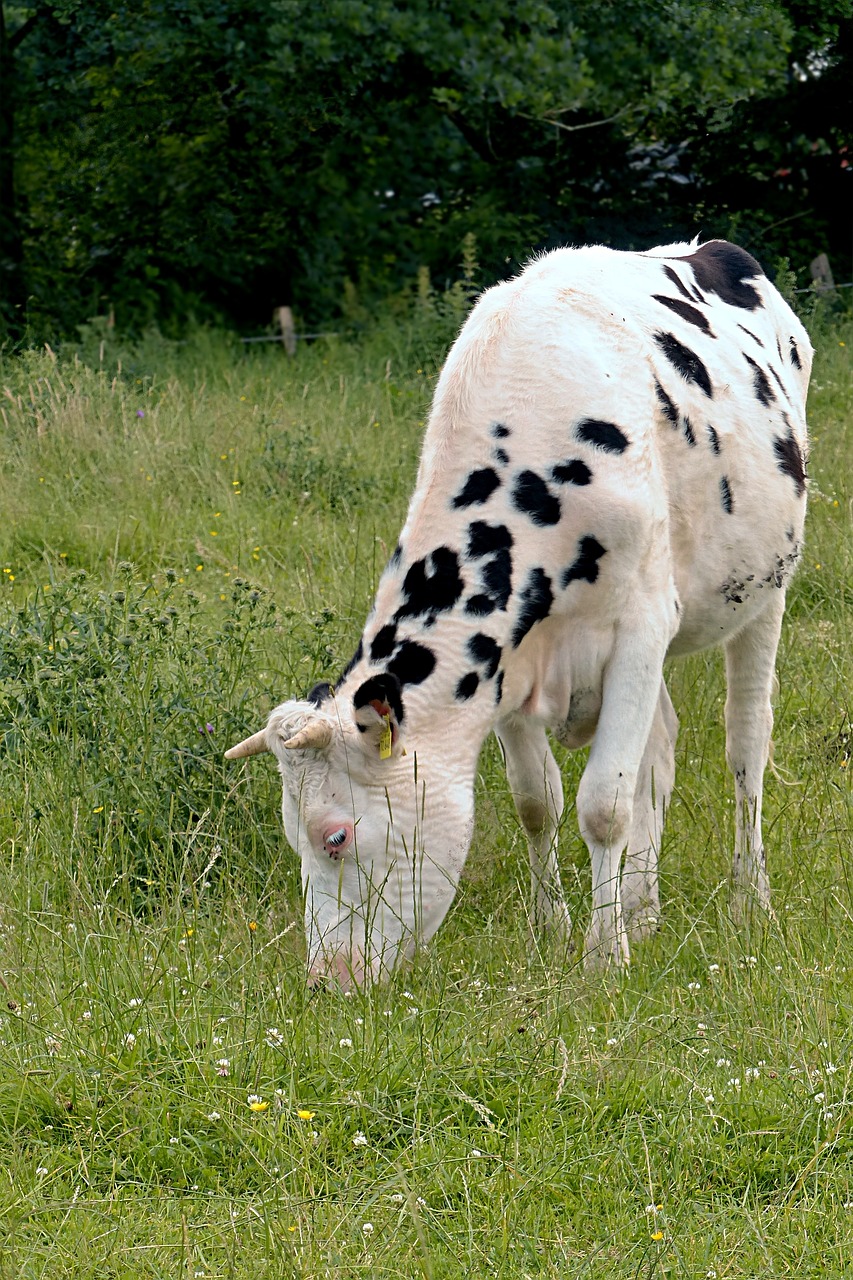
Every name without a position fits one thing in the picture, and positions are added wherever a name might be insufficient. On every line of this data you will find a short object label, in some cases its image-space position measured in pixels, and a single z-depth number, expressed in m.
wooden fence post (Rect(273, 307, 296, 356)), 26.66
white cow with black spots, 7.39
